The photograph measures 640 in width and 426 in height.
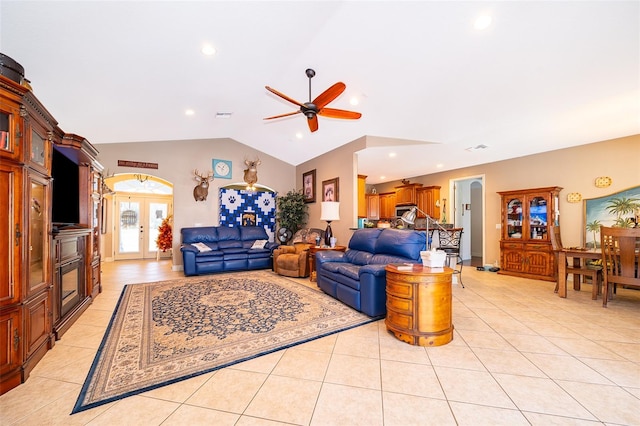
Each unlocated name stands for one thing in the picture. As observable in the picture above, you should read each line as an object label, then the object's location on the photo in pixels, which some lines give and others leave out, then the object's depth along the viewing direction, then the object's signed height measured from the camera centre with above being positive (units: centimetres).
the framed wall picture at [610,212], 441 +1
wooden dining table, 378 -63
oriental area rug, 197 -117
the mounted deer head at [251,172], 668 +102
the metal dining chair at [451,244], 482 -55
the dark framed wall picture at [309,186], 664 +69
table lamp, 495 +4
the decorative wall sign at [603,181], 471 +55
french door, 798 -27
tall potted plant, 695 -4
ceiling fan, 283 +121
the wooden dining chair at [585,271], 384 -85
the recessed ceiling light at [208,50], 295 +181
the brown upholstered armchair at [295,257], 526 -87
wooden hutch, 520 -38
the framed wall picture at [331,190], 570 +51
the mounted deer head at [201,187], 635 +62
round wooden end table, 241 -84
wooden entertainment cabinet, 182 -16
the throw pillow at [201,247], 561 -69
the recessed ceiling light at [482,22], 235 +168
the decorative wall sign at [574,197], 506 +29
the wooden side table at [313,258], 491 -84
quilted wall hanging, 677 +17
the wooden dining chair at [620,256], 330 -54
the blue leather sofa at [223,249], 550 -77
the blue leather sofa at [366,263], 307 -70
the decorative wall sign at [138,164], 575 +107
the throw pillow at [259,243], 628 -70
